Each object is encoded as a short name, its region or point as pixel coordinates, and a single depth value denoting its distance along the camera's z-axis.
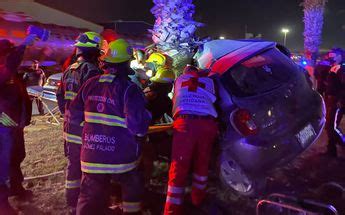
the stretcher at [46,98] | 9.36
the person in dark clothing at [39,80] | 10.28
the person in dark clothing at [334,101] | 6.25
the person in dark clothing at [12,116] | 3.89
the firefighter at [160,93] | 4.57
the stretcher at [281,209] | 3.93
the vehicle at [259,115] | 3.96
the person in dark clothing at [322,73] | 7.10
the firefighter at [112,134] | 3.21
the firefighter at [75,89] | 3.95
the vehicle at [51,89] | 9.71
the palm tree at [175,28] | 8.66
